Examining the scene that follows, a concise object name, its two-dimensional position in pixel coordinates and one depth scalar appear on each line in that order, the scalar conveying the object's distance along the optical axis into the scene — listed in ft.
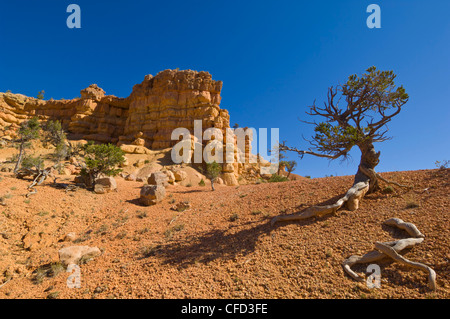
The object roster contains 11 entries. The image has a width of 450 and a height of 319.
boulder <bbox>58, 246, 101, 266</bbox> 23.15
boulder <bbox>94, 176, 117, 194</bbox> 47.91
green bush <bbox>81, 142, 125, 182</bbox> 50.07
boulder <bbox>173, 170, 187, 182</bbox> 79.87
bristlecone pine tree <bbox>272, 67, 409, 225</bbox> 25.73
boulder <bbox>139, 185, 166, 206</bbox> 43.34
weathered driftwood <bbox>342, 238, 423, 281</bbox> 15.97
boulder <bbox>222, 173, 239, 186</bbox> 93.65
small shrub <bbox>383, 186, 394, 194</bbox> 27.34
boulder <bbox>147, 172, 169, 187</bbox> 57.85
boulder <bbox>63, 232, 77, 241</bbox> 29.89
